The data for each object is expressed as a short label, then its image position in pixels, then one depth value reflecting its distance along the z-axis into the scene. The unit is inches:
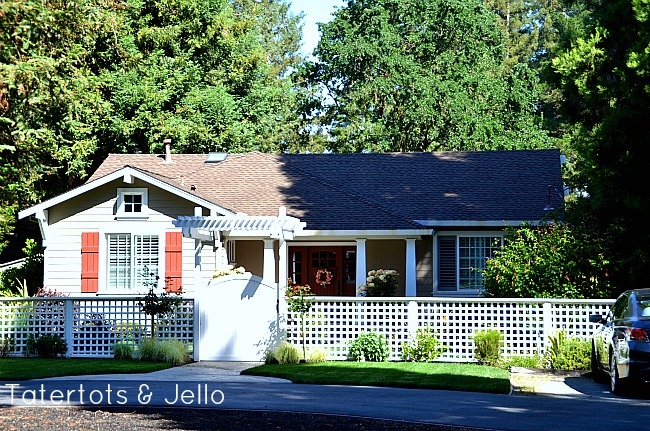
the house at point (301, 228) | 967.6
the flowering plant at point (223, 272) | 832.9
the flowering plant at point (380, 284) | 940.0
